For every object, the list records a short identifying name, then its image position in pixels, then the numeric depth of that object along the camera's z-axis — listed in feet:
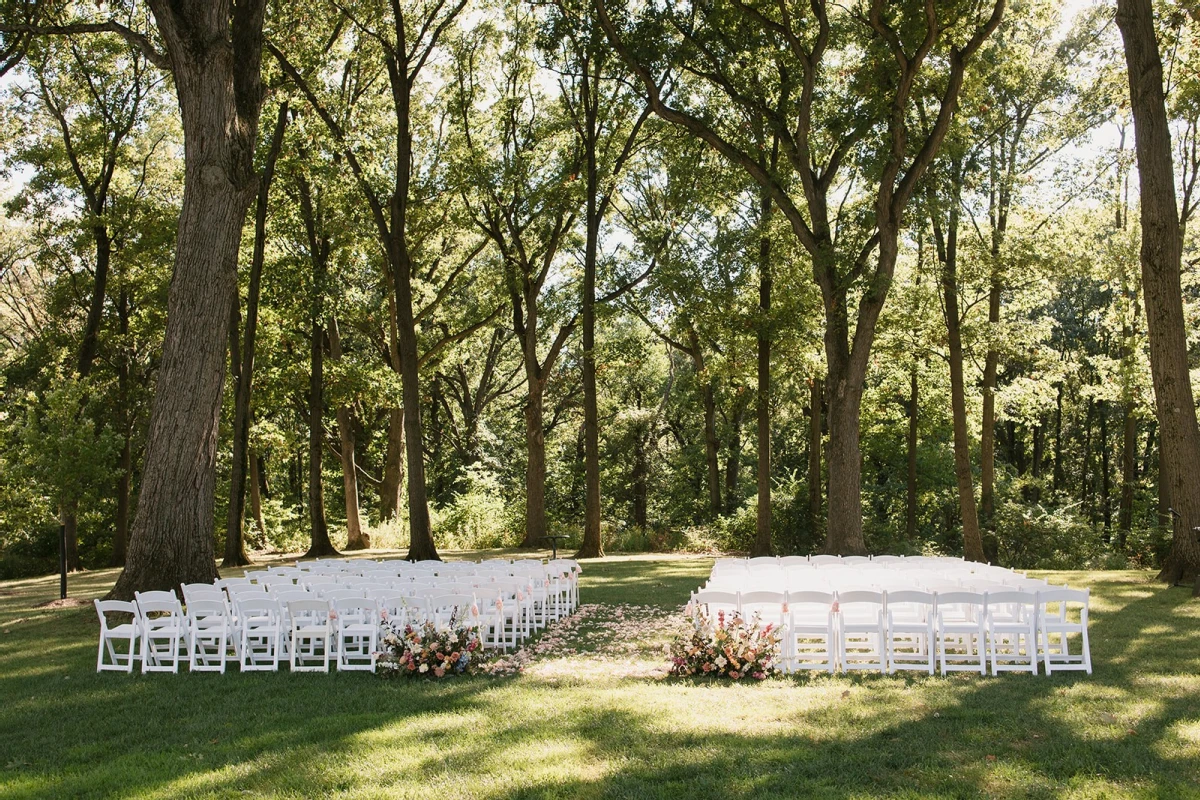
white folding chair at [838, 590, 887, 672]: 27.84
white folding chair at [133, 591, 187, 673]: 30.19
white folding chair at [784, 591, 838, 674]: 27.86
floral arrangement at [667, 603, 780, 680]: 27.12
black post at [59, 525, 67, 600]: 51.39
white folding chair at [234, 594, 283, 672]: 30.35
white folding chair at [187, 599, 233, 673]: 30.09
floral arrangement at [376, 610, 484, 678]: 28.30
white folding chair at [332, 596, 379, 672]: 30.12
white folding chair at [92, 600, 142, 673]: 30.14
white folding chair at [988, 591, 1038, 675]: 27.25
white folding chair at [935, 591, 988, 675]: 27.45
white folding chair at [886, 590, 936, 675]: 27.66
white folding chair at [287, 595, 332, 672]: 30.07
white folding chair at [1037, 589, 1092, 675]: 26.91
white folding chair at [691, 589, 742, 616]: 28.71
